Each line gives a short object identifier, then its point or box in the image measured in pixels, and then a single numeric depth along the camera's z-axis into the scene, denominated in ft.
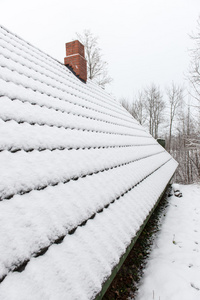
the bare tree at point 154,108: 91.30
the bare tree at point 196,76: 39.93
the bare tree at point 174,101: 90.79
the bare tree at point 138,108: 89.20
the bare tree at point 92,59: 55.98
